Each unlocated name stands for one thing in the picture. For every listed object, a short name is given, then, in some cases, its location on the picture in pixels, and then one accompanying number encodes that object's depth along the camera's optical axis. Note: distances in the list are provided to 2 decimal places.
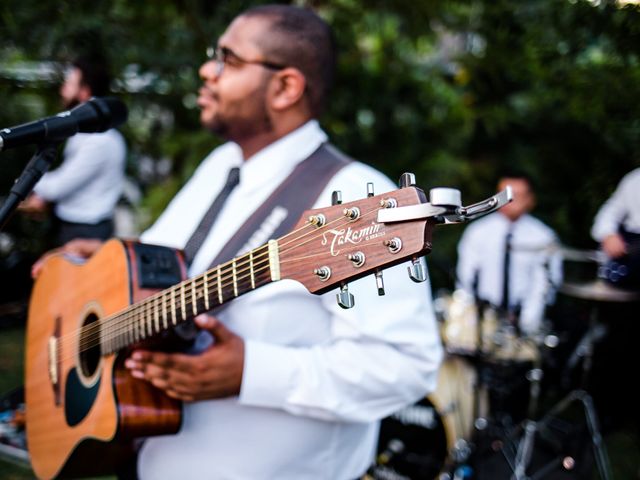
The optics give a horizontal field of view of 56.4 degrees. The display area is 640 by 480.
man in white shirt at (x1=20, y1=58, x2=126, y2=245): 3.82
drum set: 3.44
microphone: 1.40
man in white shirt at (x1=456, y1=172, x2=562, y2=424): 3.54
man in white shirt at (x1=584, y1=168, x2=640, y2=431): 2.91
